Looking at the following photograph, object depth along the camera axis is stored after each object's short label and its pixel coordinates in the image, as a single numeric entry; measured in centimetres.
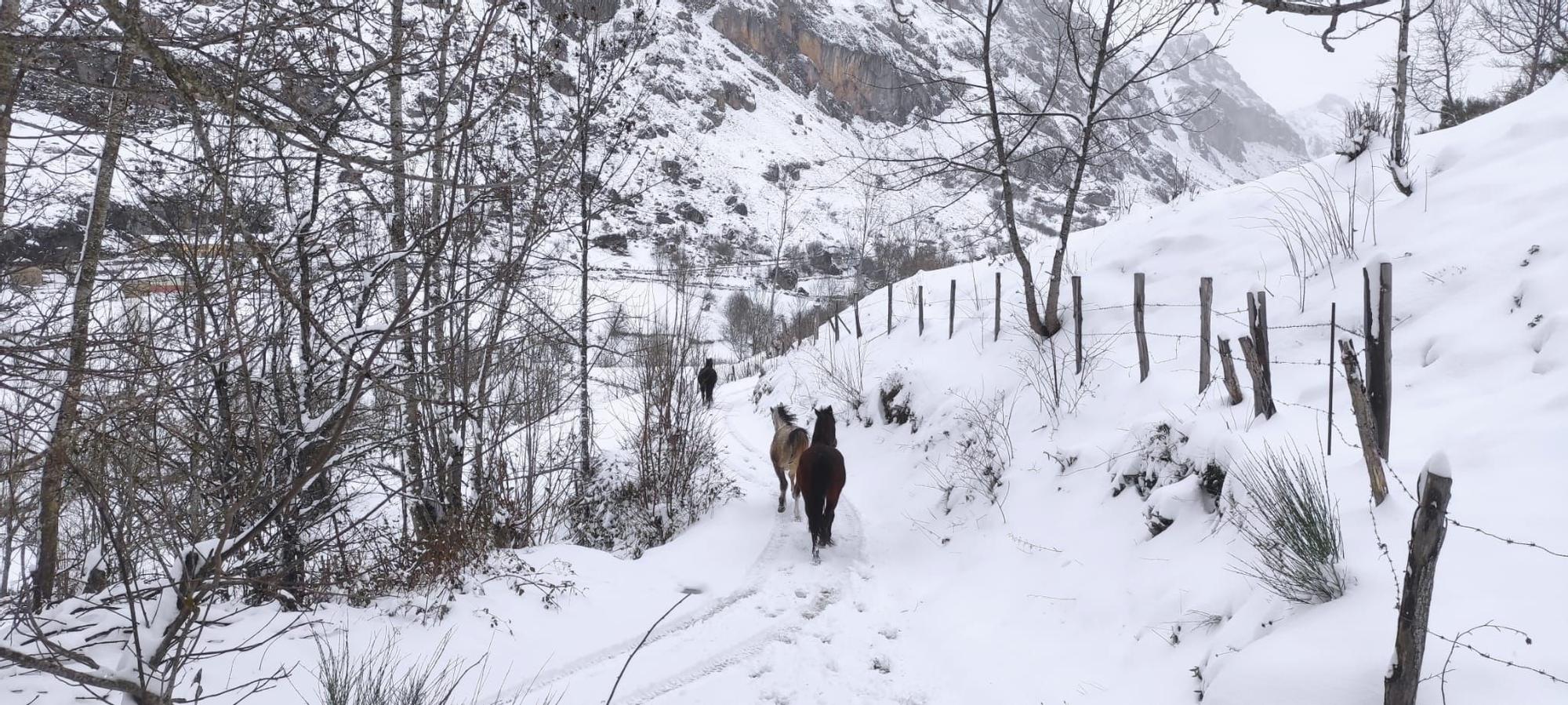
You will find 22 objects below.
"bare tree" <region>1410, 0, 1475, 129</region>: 2264
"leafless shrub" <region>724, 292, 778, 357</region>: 3391
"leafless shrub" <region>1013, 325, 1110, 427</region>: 743
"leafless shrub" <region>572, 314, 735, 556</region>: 791
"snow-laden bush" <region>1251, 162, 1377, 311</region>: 731
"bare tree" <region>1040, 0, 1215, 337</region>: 761
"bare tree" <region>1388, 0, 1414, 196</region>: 760
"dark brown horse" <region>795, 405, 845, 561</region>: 646
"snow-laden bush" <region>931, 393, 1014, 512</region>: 710
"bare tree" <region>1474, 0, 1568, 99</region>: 1475
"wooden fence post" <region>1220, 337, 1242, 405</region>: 546
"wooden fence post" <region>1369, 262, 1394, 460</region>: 403
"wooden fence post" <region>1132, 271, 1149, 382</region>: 696
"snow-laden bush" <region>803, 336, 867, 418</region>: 1167
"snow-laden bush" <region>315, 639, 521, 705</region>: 295
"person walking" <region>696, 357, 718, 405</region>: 1558
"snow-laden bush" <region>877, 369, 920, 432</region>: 999
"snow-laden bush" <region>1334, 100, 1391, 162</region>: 905
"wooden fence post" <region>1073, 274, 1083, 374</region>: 798
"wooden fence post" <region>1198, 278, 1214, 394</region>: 608
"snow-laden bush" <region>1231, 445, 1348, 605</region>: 333
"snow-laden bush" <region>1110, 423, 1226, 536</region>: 485
